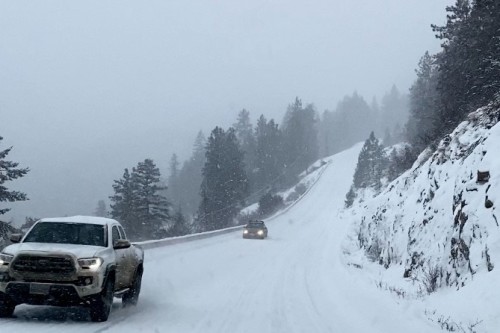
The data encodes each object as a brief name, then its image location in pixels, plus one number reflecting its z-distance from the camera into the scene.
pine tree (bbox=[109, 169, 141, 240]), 65.00
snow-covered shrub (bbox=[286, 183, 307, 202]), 99.96
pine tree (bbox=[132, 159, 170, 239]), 66.06
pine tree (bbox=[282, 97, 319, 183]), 127.56
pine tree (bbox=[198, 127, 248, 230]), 78.06
